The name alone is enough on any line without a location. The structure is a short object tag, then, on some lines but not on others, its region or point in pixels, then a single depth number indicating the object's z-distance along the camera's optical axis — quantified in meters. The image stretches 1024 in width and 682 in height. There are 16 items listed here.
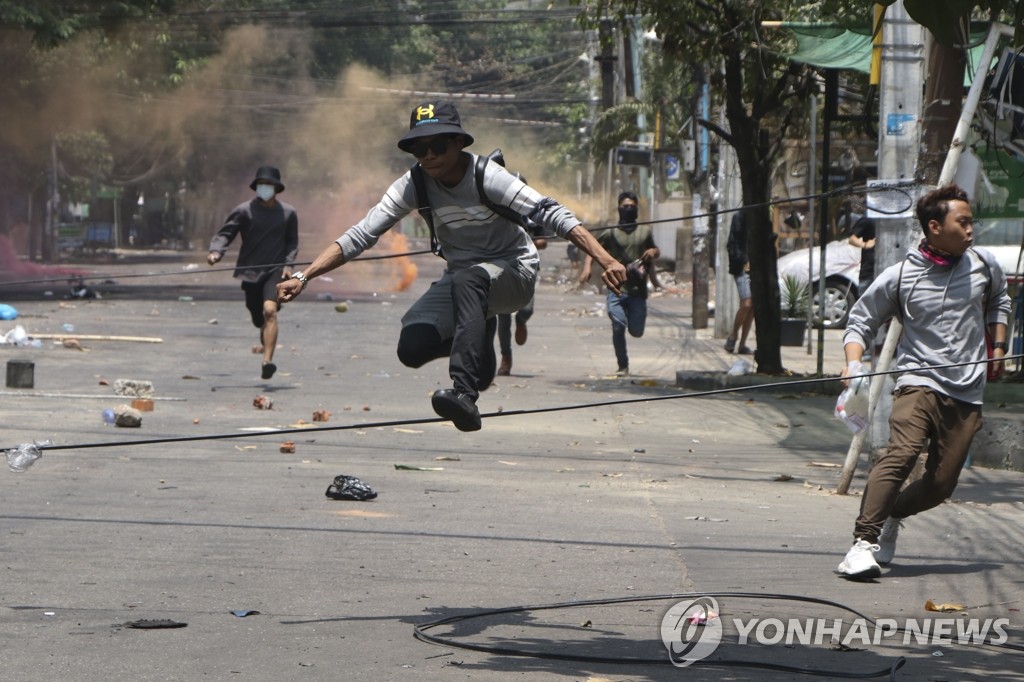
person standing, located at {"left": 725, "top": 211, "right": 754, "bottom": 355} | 35.00
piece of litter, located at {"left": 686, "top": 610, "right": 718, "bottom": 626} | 10.71
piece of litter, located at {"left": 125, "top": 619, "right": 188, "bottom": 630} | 10.45
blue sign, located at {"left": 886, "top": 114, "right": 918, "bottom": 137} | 18.06
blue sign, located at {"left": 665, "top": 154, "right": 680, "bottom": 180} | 78.37
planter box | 37.50
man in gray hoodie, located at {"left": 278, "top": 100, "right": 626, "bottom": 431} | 12.09
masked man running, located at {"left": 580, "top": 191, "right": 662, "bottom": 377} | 29.27
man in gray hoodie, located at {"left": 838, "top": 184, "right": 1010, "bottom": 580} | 12.59
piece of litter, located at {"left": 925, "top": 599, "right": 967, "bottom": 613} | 11.35
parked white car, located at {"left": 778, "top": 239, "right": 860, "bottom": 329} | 43.34
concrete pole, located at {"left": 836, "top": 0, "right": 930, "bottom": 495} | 18.03
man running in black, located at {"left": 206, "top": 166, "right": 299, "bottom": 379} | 26.16
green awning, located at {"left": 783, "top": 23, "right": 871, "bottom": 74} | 22.91
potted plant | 37.62
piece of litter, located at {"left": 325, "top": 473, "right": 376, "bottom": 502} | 15.82
